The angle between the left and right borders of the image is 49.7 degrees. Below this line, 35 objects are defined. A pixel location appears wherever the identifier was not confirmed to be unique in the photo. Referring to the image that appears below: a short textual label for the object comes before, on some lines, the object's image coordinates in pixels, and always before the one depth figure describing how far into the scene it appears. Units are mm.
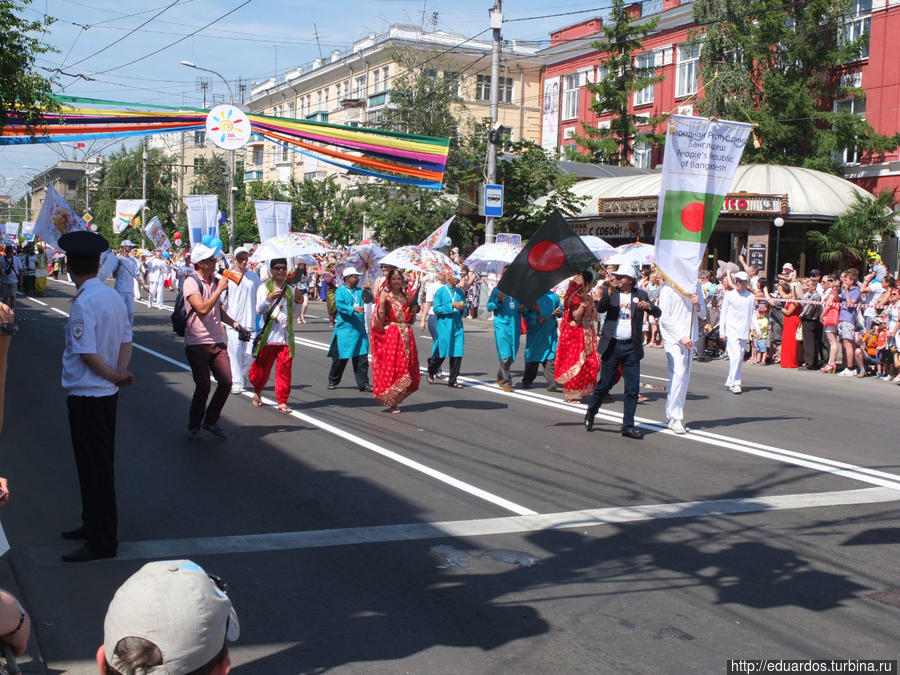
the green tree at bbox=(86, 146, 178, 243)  72938
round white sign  16453
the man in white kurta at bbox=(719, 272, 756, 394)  14500
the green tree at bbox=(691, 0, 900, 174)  33062
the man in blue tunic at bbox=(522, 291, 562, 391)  13836
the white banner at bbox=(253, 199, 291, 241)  23342
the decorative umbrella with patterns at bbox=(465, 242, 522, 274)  14594
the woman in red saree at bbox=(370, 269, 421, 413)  11258
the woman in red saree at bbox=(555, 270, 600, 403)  12242
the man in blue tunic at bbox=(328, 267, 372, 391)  12984
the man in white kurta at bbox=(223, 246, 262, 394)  11867
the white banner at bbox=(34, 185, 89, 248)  16844
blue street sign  25219
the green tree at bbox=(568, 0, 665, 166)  41156
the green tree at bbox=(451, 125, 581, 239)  29625
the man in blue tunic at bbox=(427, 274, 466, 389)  13672
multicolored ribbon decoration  15641
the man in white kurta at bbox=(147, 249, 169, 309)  32062
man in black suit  10062
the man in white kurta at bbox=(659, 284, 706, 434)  10523
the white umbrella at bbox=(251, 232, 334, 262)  11289
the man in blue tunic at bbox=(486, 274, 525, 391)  13672
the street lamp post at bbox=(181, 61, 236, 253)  36359
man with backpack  9062
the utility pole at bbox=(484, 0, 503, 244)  24938
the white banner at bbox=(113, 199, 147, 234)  33950
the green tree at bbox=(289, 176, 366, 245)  42000
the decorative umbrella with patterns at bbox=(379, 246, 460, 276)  11641
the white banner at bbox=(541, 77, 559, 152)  49906
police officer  5500
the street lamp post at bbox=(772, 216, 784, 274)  26556
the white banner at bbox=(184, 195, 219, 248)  25100
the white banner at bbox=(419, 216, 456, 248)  15055
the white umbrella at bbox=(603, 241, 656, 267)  17219
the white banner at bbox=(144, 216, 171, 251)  31641
